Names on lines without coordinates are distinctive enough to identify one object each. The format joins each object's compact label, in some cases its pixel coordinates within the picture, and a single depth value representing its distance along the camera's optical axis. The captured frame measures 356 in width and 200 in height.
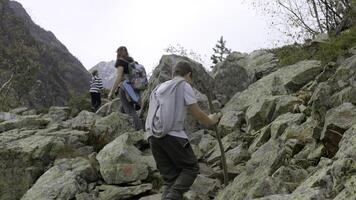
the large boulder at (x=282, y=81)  13.43
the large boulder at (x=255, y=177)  6.72
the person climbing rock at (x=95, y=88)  19.27
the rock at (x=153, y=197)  8.71
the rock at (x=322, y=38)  16.31
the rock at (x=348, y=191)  4.35
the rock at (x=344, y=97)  8.34
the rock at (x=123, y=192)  9.10
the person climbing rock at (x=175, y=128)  6.49
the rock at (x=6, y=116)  17.68
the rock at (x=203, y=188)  8.28
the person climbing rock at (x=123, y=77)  11.67
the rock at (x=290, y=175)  6.59
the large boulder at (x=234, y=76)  16.98
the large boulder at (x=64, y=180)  9.36
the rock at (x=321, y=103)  8.63
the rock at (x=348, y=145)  5.09
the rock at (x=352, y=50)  12.36
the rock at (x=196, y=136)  12.38
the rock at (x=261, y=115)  11.44
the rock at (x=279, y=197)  4.91
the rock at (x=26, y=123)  15.13
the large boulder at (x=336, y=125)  7.31
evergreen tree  40.72
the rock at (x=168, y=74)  15.34
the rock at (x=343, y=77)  9.22
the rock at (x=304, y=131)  8.11
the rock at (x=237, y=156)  9.70
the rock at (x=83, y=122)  14.14
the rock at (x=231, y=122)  12.22
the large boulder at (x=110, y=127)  13.05
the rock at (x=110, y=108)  17.38
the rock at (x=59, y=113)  18.64
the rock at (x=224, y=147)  10.41
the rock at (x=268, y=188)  6.29
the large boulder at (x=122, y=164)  9.70
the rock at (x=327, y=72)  11.49
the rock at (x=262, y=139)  9.89
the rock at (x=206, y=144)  11.52
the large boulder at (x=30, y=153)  10.63
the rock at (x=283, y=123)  9.42
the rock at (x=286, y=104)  10.96
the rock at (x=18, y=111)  21.90
